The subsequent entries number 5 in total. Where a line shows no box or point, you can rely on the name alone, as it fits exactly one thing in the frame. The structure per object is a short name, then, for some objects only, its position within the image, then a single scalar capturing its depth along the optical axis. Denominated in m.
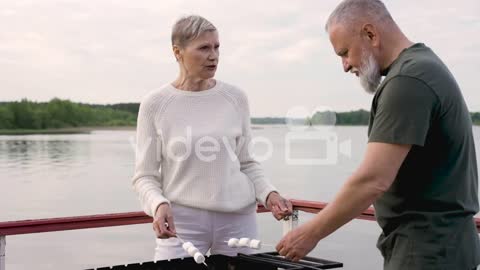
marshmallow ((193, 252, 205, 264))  2.12
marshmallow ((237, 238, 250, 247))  2.35
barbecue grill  2.10
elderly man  1.73
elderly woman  2.56
